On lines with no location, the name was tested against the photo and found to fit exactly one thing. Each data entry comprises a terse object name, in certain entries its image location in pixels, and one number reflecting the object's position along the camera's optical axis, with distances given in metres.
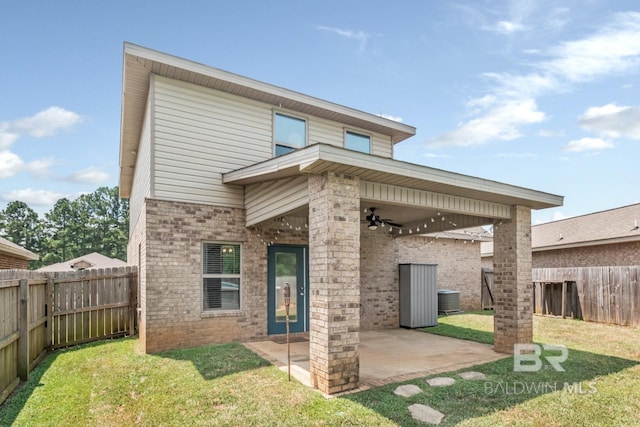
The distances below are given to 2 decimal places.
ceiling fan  8.36
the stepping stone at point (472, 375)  5.65
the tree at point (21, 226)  47.56
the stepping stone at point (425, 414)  4.18
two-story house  5.27
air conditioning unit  13.13
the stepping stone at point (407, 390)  4.95
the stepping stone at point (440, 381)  5.35
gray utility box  10.50
